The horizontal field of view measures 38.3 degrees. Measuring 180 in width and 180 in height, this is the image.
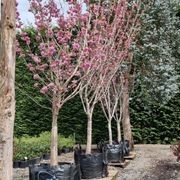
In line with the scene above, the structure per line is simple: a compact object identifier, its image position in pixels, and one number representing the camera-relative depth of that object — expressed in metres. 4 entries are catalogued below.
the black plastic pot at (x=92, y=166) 3.64
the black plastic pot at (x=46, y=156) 5.17
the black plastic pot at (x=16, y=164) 4.59
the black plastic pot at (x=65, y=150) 5.93
